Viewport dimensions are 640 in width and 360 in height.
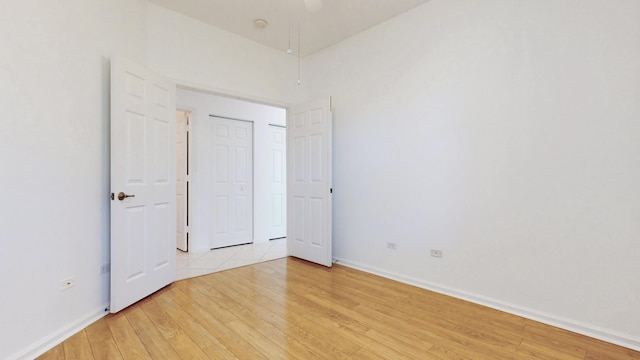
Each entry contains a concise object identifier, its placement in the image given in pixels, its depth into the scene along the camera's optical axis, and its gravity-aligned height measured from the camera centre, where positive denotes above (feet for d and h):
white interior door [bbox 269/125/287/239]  17.47 -0.04
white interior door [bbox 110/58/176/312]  7.71 -0.04
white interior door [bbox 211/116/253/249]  15.33 -0.04
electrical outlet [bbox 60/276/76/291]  6.67 -2.31
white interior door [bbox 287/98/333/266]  11.93 +0.01
